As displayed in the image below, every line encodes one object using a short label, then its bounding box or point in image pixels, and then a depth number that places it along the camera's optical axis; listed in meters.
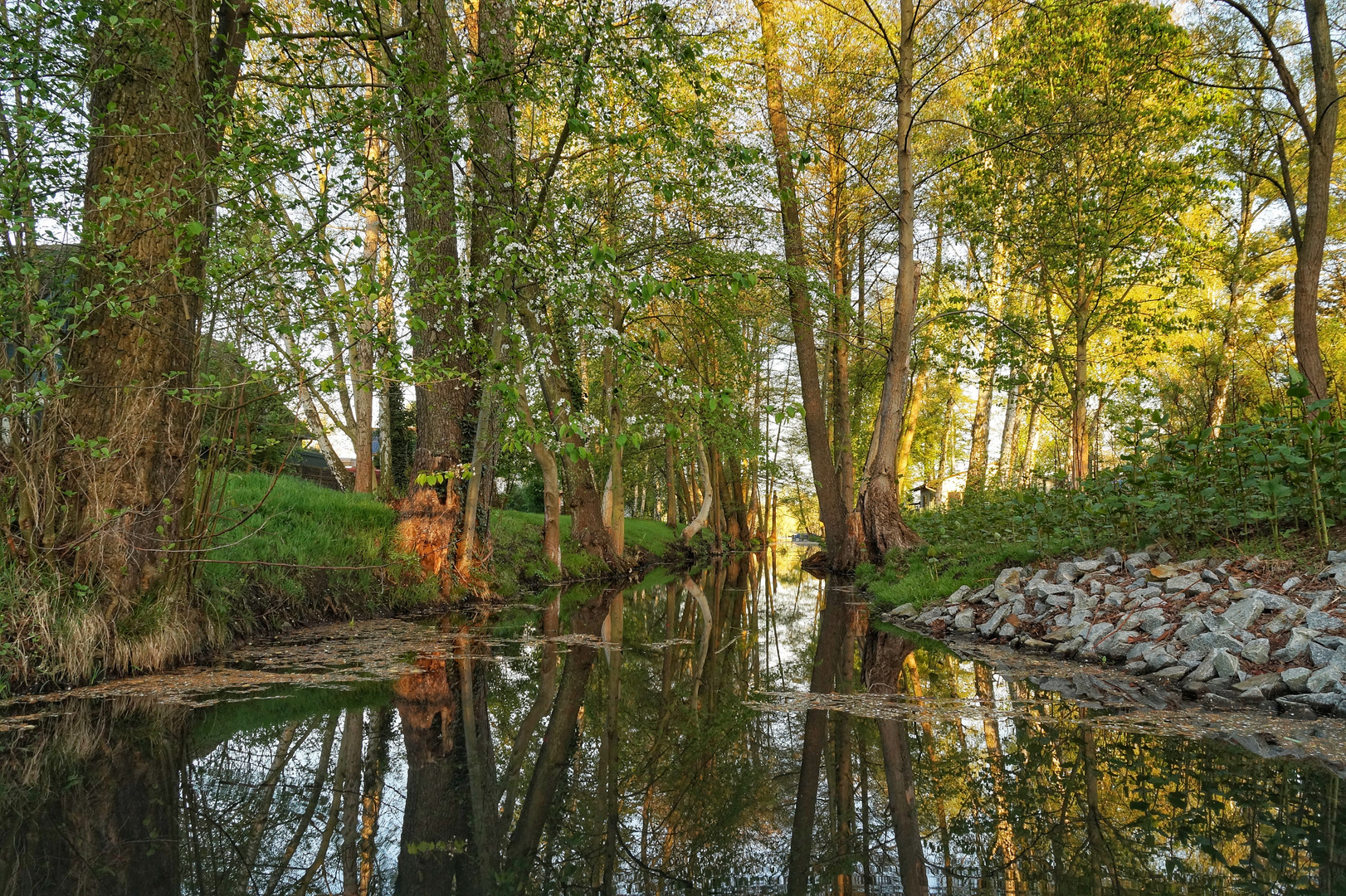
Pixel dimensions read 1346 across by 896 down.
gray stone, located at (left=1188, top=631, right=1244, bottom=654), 4.97
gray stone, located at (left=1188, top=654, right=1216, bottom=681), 4.82
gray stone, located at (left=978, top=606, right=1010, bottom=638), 7.33
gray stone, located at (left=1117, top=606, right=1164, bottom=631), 5.75
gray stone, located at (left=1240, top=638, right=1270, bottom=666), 4.79
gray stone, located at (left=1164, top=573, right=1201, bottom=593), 6.03
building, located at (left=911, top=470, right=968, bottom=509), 29.58
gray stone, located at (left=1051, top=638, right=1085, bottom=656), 6.11
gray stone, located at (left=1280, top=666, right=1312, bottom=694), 4.35
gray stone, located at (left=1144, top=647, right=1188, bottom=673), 5.21
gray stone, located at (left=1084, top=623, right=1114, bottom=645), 5.99
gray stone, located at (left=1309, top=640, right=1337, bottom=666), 4.47
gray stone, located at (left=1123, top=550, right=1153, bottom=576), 6.92
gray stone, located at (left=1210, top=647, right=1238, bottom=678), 4.75
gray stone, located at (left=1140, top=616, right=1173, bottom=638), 5.57
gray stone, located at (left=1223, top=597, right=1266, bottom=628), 5.18
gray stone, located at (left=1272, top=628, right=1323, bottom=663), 4.64
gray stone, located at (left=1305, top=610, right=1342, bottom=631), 4.74
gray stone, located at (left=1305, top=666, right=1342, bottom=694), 4.23
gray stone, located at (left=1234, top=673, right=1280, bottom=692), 4.47
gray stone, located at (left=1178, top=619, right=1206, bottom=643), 5.31
